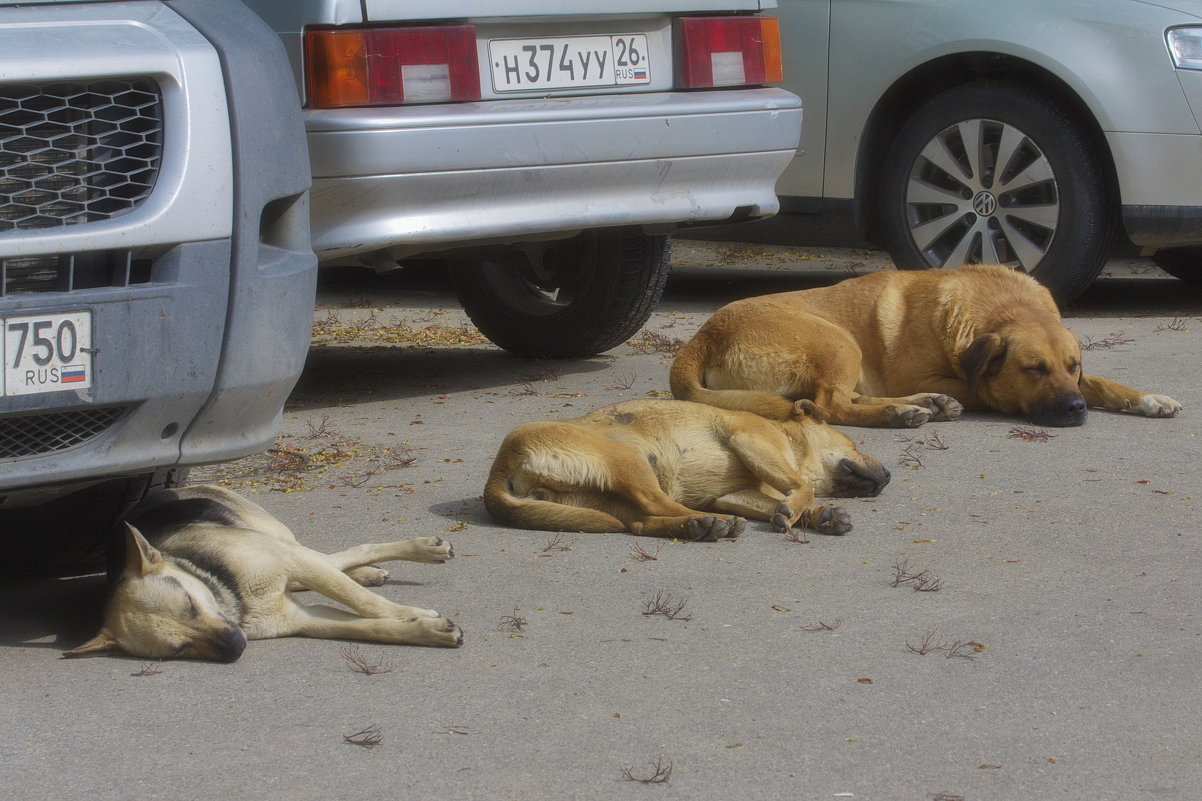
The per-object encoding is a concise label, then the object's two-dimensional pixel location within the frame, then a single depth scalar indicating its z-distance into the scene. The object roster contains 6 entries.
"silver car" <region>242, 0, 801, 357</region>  9.90
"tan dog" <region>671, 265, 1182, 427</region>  11.07
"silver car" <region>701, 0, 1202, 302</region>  13.83
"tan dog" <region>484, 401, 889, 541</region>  8.41
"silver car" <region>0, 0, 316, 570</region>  5.89
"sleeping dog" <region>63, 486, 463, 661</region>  6.35
